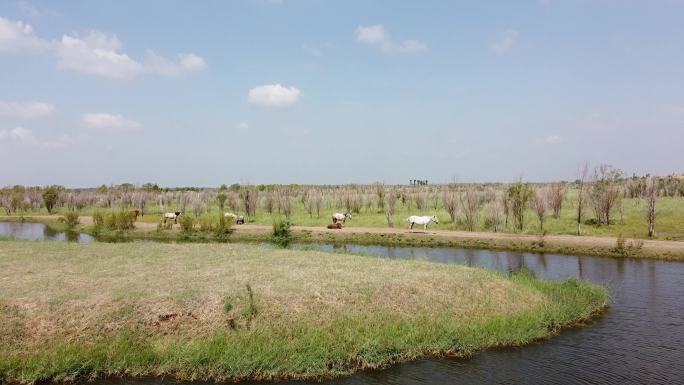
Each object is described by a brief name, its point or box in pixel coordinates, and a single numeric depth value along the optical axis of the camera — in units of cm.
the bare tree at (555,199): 4222
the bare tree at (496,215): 3815
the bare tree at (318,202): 5207
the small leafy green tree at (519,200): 3762
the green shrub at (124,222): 4141
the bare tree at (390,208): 4178
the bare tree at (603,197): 3822
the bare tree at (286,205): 5162
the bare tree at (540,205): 3656
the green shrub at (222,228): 3709
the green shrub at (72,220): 4600
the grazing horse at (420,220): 3744
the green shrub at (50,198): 6802
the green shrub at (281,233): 3481
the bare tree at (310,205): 5313
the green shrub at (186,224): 3825
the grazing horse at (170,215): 4588
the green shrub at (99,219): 4199
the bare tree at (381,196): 5673
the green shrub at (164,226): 4058
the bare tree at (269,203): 5706
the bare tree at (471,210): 3847
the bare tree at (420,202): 5553
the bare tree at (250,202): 5153
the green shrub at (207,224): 3806
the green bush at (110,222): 4131
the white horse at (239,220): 4434
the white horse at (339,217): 4337
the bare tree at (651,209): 3276
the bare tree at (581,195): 3456
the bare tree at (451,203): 4162
